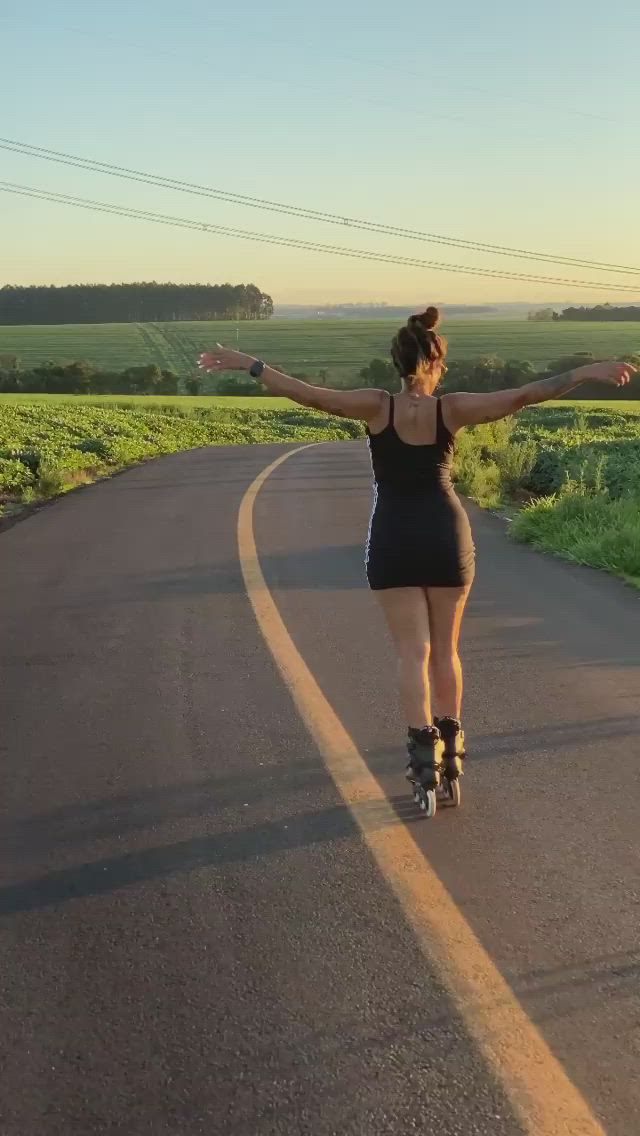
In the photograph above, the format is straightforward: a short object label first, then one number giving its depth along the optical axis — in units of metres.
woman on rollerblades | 4.95
